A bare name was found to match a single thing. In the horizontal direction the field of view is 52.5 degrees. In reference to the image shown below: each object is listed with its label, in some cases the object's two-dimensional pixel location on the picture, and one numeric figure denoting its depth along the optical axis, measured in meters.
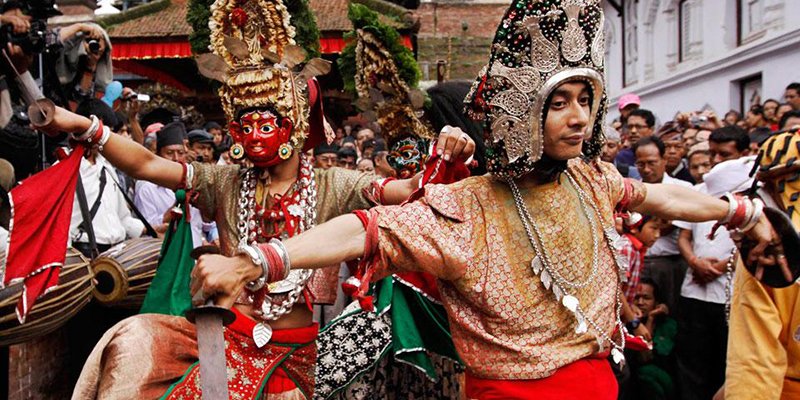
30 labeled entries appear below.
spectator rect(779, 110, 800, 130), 5.93
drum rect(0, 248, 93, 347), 3.91
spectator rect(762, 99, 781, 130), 8.63
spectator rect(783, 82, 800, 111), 8.34
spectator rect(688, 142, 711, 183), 6.69
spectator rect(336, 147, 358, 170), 9.17
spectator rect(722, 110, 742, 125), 9.74
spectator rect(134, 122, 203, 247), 6.70
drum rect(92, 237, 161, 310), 4.69
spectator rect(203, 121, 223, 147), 9.71
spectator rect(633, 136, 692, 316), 6.27
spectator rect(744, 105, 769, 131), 8.84
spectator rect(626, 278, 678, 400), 6.01
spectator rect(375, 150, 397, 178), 6.04
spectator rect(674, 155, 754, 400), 5.69
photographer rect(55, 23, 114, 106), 5.30
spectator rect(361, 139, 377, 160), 10.48
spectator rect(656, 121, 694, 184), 7.36
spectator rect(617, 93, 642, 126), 10.53
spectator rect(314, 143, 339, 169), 8.62
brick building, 19.89
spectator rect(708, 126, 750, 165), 6.26
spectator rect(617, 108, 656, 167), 8.59
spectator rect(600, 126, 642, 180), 6.63
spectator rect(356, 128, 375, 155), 11.14
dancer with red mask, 3.39
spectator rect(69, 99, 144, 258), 5.04
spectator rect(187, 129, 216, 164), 7.93
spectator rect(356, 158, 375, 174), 8.94
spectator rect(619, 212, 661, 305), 5.88
